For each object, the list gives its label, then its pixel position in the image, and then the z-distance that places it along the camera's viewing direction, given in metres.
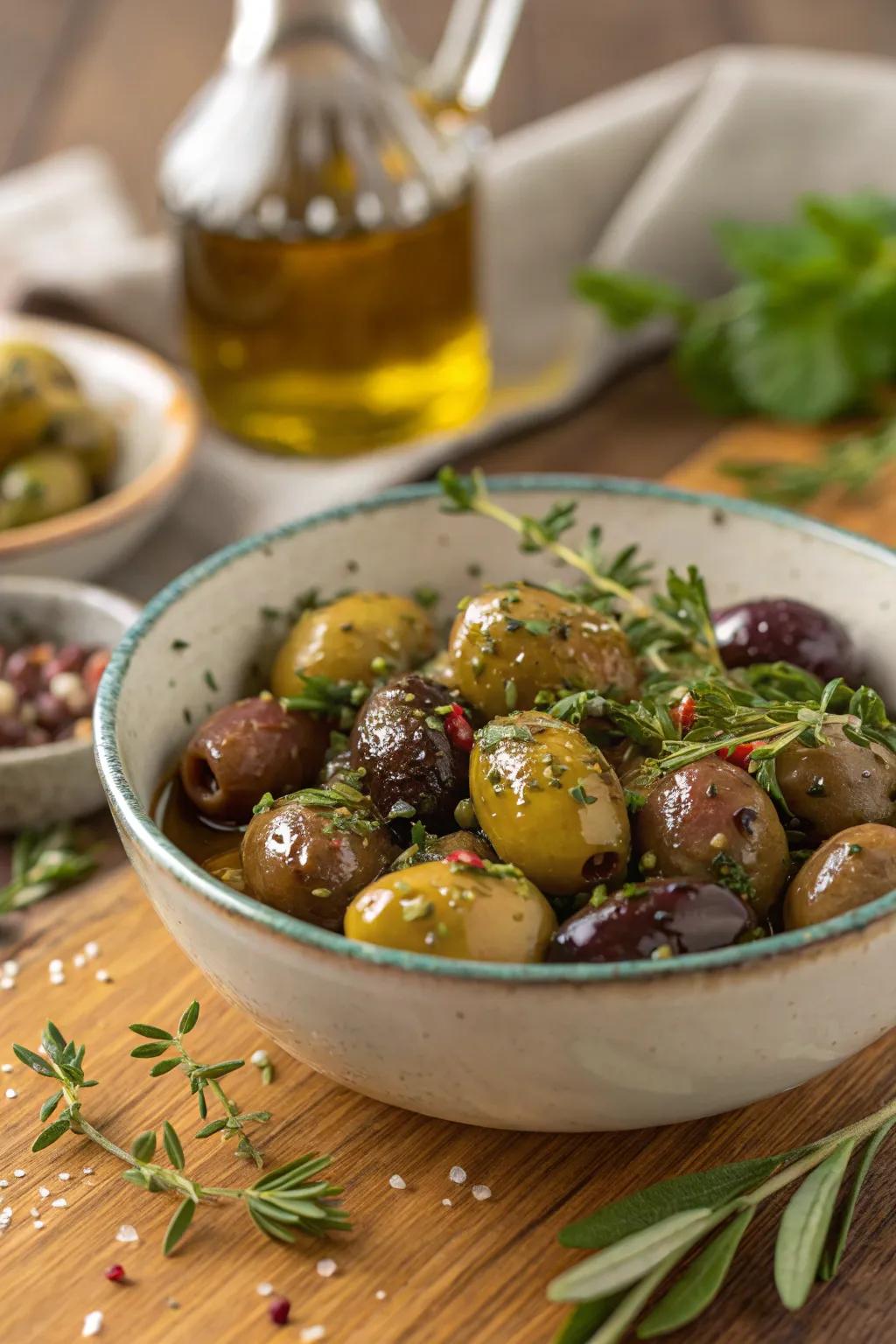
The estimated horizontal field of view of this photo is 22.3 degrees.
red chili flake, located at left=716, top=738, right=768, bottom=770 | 0.32
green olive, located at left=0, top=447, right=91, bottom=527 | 0.46
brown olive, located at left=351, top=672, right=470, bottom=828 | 0.31
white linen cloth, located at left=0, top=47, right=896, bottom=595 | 0.55
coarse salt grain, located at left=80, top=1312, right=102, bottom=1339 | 0.28
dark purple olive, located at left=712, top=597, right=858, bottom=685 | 0.34
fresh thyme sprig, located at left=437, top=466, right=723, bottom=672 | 0.34
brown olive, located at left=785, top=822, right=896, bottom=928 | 0.29
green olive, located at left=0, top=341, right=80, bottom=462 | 0.46
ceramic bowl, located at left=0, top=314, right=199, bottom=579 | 0.44
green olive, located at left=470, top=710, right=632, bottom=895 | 0.29
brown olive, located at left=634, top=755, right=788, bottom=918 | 0.29
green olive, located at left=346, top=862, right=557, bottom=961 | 0.28
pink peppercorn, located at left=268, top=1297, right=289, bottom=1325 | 0.28
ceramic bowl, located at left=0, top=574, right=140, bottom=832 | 0.38
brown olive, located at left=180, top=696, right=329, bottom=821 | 0.33
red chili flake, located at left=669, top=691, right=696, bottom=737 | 0.32
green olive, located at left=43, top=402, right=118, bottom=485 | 0.47
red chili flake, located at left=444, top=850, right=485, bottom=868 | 0.29
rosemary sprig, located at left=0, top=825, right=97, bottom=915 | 0.37
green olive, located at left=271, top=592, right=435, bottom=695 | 0.34
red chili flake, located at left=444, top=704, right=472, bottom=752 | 0.32
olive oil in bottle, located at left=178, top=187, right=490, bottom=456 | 0.48
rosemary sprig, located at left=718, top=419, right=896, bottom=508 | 0.48
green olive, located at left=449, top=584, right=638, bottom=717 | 0.32
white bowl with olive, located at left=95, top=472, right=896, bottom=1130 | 0.27
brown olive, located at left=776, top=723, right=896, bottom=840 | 0.31
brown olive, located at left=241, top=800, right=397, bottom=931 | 0.30
